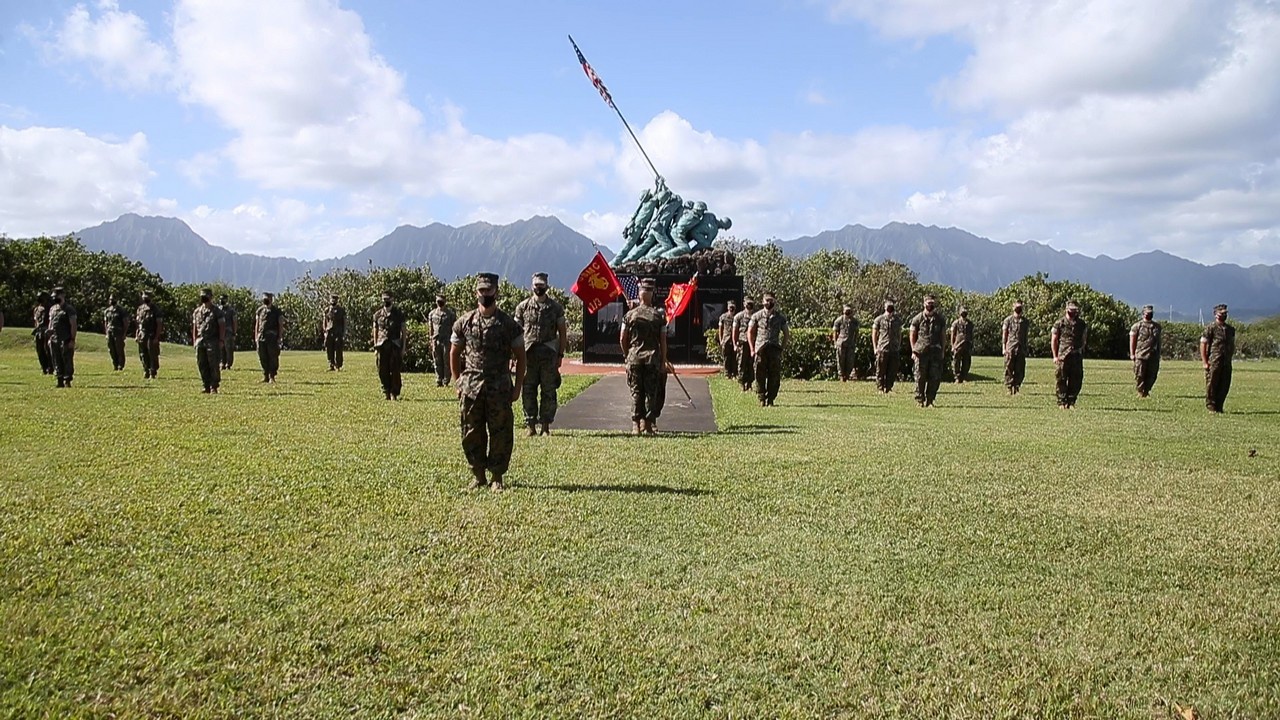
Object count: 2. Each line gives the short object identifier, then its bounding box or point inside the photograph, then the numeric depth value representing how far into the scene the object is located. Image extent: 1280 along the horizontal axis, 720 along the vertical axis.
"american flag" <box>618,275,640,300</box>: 27.94
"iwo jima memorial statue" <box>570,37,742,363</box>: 27.11
